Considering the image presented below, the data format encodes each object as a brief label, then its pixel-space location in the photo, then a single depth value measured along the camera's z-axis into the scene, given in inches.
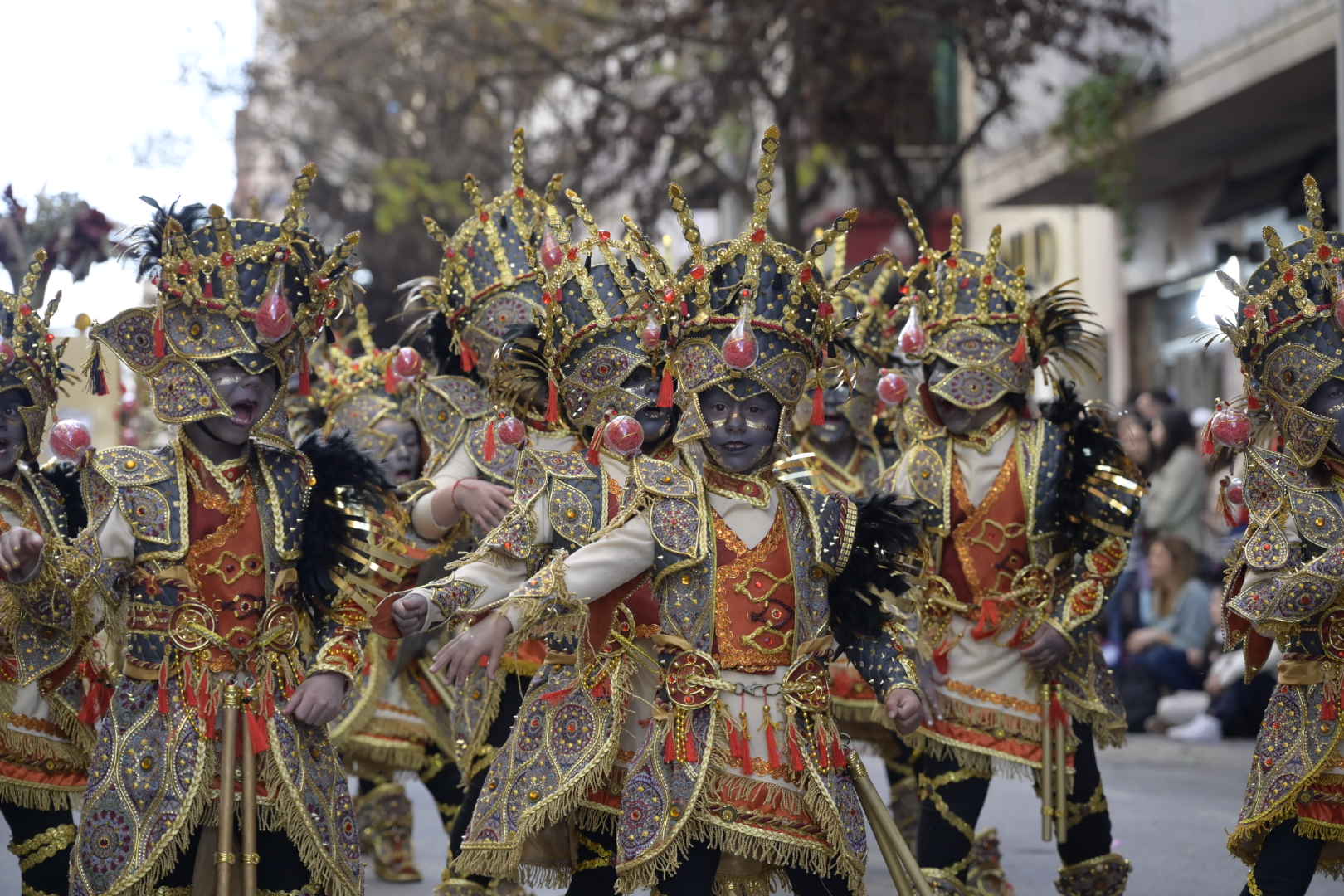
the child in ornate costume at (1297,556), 466.3
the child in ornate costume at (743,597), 439.5
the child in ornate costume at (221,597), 457.4
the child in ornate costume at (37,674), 514.3
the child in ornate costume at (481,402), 575.8
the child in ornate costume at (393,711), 680.4
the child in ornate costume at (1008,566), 589.0
